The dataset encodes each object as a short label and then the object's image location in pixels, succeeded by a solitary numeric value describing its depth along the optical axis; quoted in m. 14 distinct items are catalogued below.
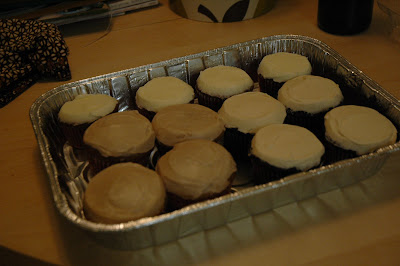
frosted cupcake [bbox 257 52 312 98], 0.47
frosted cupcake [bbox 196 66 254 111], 0.46
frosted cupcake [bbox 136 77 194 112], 0.45
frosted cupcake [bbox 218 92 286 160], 0.41
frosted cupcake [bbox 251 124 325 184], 0.35
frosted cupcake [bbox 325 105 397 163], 0.36
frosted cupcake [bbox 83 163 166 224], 0.32
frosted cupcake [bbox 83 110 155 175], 0.38
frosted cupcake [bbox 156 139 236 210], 0.34
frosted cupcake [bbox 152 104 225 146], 0.40
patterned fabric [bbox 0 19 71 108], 0.52
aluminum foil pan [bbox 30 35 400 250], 0.32
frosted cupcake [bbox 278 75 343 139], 0.43
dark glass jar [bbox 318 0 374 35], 0.56
